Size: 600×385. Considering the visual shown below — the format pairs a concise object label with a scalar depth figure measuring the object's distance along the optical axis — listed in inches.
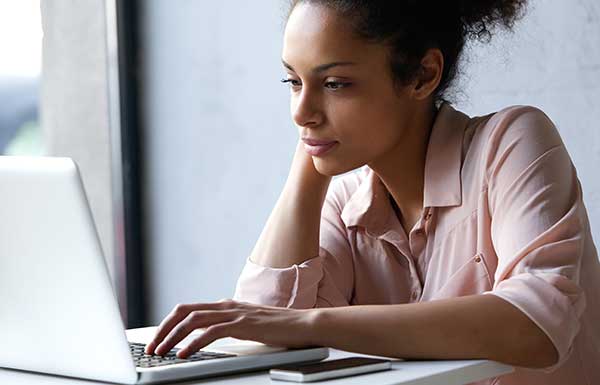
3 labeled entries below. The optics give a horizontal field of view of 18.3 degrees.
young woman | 71.9
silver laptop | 66.1
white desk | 67.0
